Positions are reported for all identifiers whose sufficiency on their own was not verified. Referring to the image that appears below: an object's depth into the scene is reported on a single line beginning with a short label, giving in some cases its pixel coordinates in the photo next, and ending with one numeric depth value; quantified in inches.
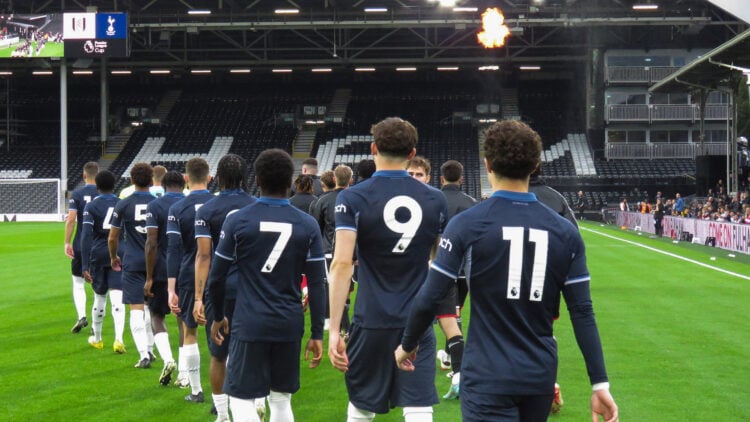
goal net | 1775.3
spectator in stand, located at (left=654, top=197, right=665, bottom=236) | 1315.2
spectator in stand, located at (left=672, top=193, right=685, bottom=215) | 1390.5
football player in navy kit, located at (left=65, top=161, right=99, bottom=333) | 451.2
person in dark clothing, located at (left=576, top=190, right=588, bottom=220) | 1835.6
